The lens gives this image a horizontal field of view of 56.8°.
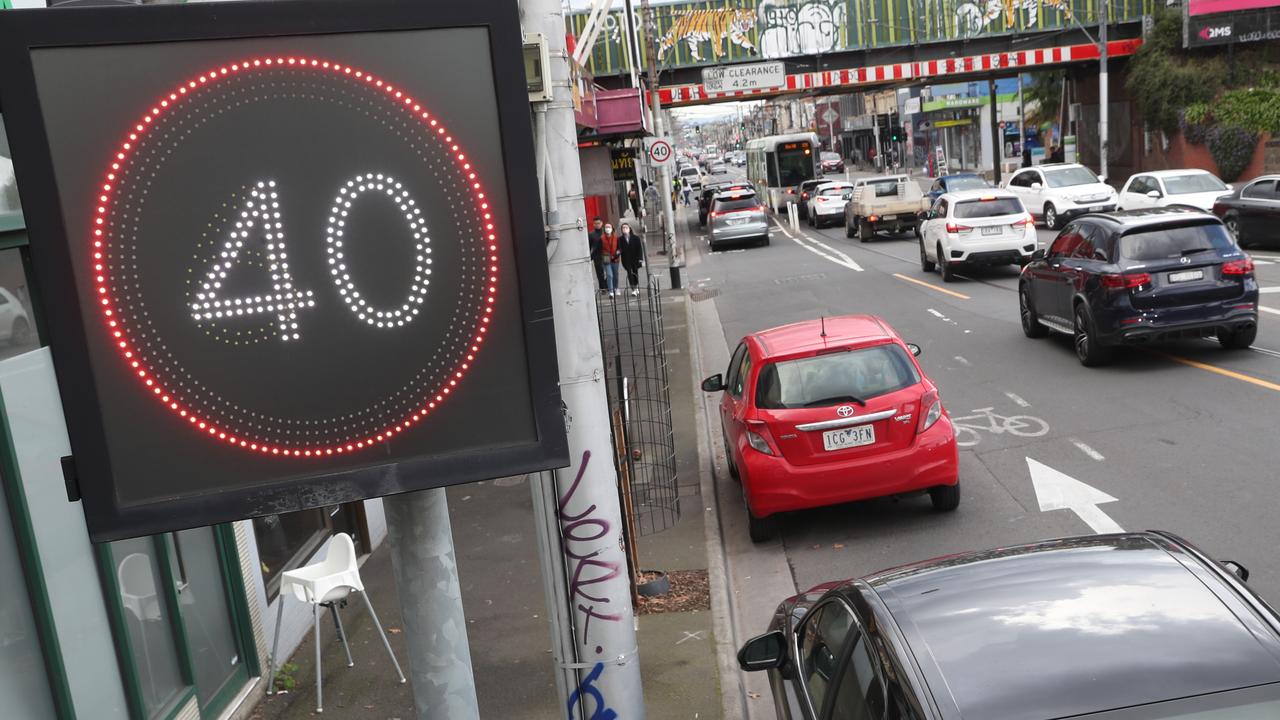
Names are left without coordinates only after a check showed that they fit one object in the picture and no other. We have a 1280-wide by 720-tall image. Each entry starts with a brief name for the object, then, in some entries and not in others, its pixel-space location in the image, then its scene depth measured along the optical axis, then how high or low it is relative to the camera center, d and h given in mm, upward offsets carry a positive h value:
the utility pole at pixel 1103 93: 41594 +479
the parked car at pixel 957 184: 37688 -1982
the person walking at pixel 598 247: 27750 -2011
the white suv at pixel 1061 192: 32562 -2267
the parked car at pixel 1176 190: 27734 -2178
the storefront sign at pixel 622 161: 29016 -112
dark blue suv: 13625 -2098
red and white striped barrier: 44344 +2061
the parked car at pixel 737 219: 38594 -2386
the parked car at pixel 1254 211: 23953 -2438
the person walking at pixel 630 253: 27969 -2245
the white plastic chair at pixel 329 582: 7219 -2397
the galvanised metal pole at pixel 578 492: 4289 -1222
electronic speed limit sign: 2330 -117
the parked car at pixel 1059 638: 3074 -1487
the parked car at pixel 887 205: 36031 -2302
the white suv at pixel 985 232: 24391 -2310
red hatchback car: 9344 -2304
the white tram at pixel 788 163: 51906 -1032
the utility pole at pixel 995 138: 55594 -950
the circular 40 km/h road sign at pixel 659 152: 33031 +30
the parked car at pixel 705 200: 50656 -2246
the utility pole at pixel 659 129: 36125 +774
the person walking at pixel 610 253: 27594 -2184
